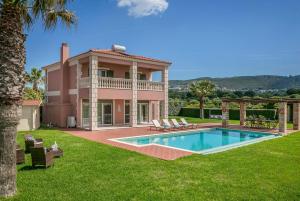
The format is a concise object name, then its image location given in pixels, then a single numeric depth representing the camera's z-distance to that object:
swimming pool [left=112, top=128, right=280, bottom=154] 15.68
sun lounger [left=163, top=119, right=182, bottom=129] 21.66
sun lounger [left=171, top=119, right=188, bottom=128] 22.22
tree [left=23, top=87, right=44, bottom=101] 25.61
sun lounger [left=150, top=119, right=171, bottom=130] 21.43
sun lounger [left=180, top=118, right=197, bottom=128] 23.03
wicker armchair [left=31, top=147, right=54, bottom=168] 8.71
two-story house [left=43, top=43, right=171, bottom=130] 21.17
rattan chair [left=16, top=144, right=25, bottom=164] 9.34
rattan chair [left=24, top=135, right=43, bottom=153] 11.28
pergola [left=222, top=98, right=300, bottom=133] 20.44
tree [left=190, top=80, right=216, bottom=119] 35.03
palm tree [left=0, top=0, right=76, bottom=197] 5.81
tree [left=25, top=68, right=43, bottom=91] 35.66
